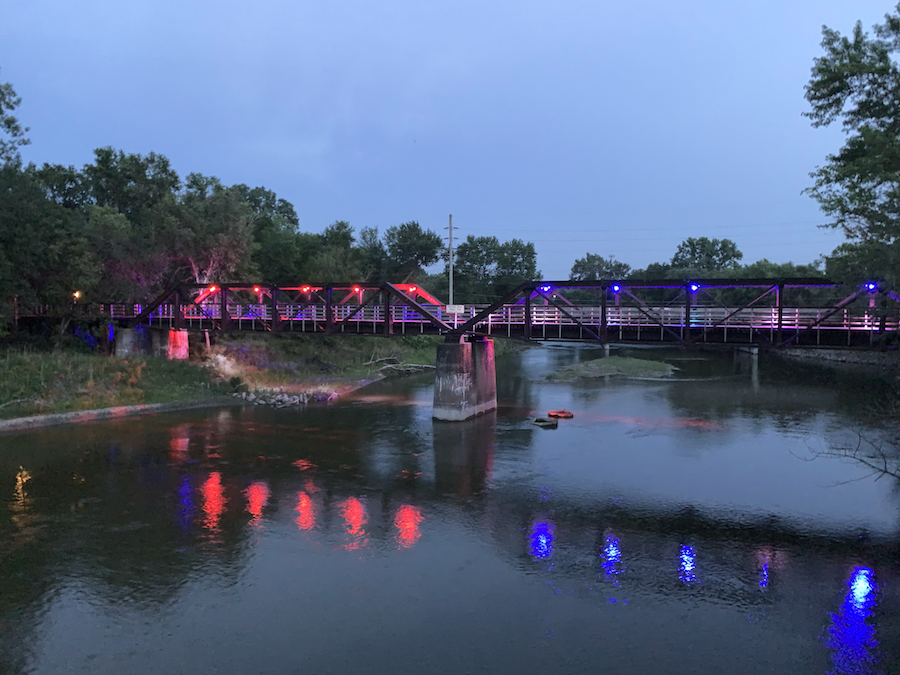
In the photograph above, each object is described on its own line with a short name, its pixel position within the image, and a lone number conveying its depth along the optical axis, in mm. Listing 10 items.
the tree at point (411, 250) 120500
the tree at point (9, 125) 55188
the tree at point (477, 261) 134125
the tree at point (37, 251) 51219
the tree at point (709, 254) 175375
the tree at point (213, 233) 69188
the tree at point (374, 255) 118338
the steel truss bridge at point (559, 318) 36219
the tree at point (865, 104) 23922
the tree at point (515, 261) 141750
